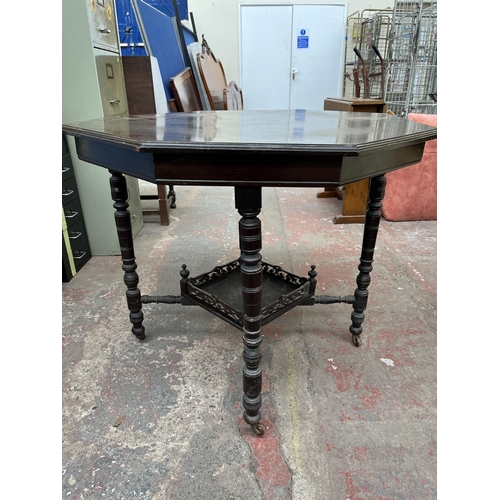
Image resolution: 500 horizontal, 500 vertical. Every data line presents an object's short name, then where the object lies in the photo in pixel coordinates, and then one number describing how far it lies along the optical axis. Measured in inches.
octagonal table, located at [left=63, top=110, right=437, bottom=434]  34.4
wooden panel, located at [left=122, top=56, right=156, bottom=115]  103.5
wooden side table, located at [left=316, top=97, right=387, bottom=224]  117.6
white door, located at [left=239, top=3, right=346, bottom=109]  239.6
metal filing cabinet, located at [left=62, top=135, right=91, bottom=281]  86.1
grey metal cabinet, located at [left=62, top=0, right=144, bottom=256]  81.1
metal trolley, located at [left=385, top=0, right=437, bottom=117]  204.1
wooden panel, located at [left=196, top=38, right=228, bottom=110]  161.4
